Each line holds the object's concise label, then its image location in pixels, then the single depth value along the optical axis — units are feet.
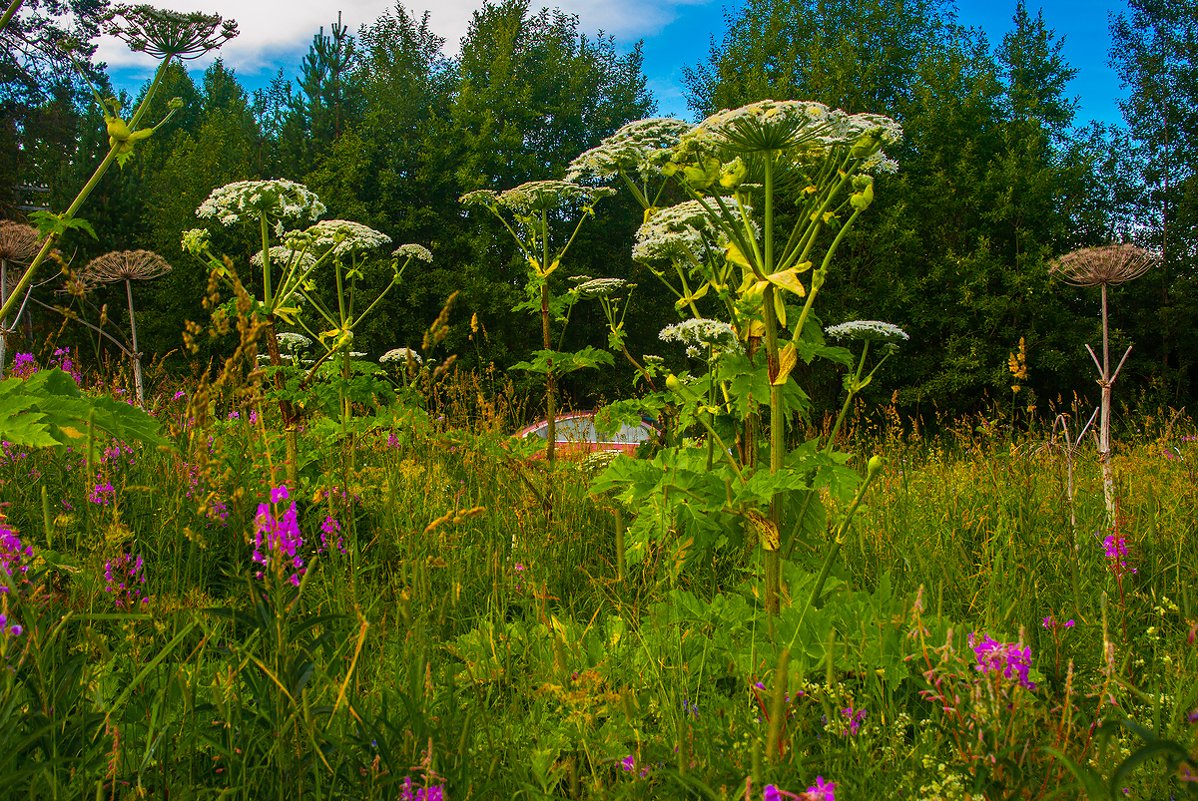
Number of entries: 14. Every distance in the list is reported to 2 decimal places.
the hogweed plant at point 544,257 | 15.07
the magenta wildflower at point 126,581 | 7.16
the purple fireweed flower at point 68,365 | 21.57
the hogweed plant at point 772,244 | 7.76
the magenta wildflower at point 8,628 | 4.04
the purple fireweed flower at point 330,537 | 7.53
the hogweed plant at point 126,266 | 33.12
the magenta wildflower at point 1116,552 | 9.25
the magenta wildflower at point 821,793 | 3.59
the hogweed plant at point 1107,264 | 19.62
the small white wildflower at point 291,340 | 17.18
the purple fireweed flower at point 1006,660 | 4.42
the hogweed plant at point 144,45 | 7.43
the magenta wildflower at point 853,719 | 5.97
